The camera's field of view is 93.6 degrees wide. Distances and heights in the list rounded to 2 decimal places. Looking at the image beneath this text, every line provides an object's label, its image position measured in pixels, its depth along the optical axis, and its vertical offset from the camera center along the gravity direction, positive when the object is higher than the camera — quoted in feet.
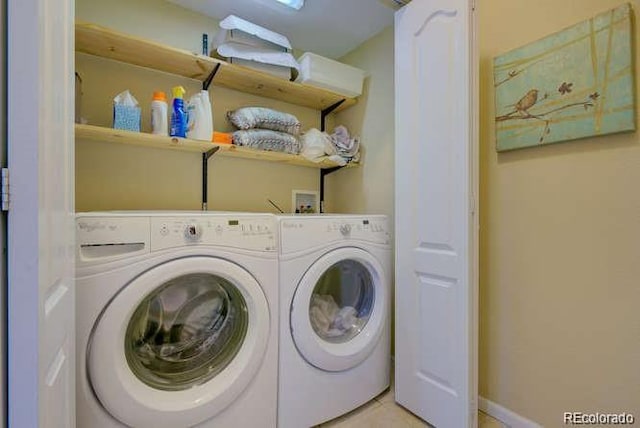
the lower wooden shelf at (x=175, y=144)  4.41 +1.20
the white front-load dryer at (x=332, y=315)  4.12 -1.63
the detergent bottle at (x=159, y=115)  4.78 +1.61
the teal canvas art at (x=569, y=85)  3.42 +1.64
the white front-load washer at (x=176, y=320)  2.95 -1.24
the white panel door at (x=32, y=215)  1.54 +0.01
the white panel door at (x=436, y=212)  4.00 +0.02
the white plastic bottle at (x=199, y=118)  5.00 +1.63
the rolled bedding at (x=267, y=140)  5.44 +1.40
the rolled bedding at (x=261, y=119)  5.56 +1.81
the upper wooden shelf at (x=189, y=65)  4.51 +2.64
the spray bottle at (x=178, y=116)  4.80 +1.60
